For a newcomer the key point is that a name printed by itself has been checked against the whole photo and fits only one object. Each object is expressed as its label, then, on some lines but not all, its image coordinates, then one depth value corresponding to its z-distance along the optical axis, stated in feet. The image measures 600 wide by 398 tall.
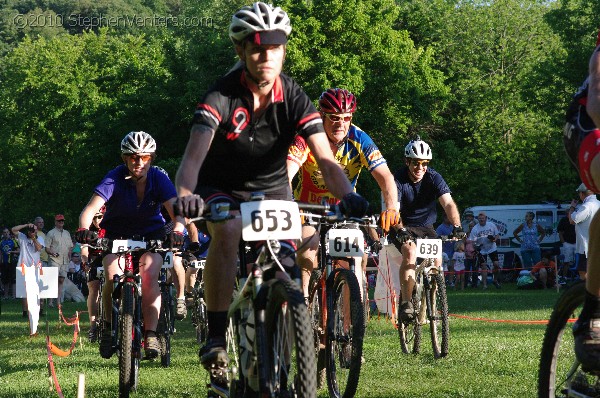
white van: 125.49
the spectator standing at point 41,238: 80.79
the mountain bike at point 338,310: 24.63
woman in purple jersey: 30.25
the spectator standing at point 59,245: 81.14
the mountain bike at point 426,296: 35.99
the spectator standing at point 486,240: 99.40
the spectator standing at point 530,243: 95.09
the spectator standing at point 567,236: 79.30
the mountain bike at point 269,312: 16.43
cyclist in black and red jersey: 19.22
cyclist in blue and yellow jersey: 29.07
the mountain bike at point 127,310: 27.43
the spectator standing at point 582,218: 55.72
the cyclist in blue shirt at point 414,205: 37.27
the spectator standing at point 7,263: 98.71
